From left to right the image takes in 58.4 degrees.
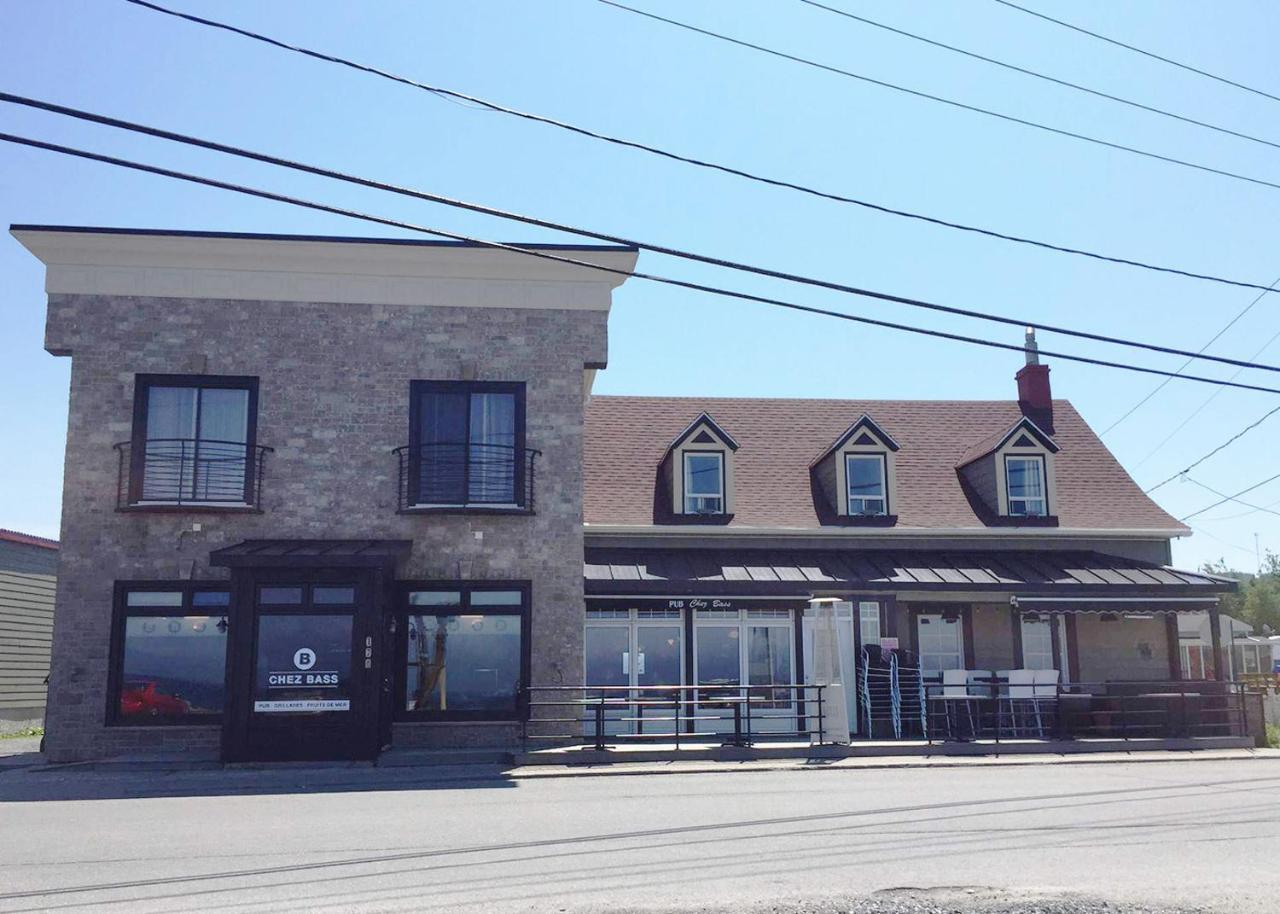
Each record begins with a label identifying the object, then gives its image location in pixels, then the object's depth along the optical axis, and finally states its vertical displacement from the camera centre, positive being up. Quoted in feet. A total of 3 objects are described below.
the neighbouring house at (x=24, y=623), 80.53 +3.12
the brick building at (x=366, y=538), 54.95 +6.58
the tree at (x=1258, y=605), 247.29 +12.14
